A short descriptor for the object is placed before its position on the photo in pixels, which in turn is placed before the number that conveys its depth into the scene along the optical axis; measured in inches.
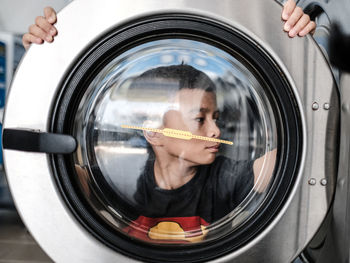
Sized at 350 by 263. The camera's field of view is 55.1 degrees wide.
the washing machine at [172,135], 24.4
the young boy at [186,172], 26.6
